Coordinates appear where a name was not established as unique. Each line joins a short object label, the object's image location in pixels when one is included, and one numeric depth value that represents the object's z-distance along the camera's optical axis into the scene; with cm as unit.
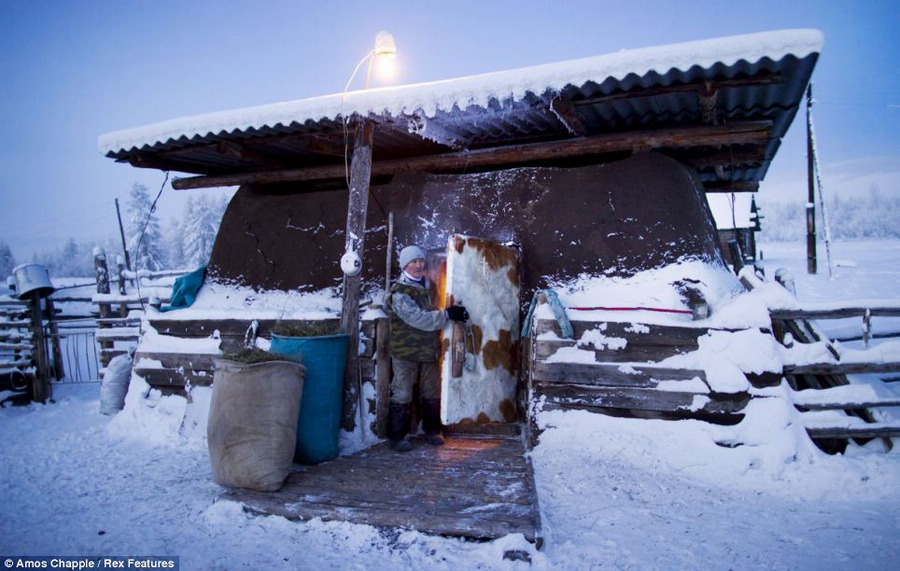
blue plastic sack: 472
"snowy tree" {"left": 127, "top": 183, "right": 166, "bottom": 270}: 3284
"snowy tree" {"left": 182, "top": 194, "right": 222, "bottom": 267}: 3697
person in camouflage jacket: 492
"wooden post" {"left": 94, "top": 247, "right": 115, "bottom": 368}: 948
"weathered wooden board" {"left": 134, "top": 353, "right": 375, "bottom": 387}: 592
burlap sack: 398
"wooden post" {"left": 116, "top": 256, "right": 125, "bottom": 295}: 1088
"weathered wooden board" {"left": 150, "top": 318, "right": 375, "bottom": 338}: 583
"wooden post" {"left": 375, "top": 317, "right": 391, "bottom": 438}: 542
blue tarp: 680
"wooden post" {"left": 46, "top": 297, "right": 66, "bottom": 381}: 898
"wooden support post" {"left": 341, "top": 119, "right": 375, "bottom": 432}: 539
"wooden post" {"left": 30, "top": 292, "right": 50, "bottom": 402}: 862
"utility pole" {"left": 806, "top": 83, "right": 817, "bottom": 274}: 1761
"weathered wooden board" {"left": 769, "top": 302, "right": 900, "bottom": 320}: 447
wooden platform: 341
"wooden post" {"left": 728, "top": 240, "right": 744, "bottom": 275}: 955
